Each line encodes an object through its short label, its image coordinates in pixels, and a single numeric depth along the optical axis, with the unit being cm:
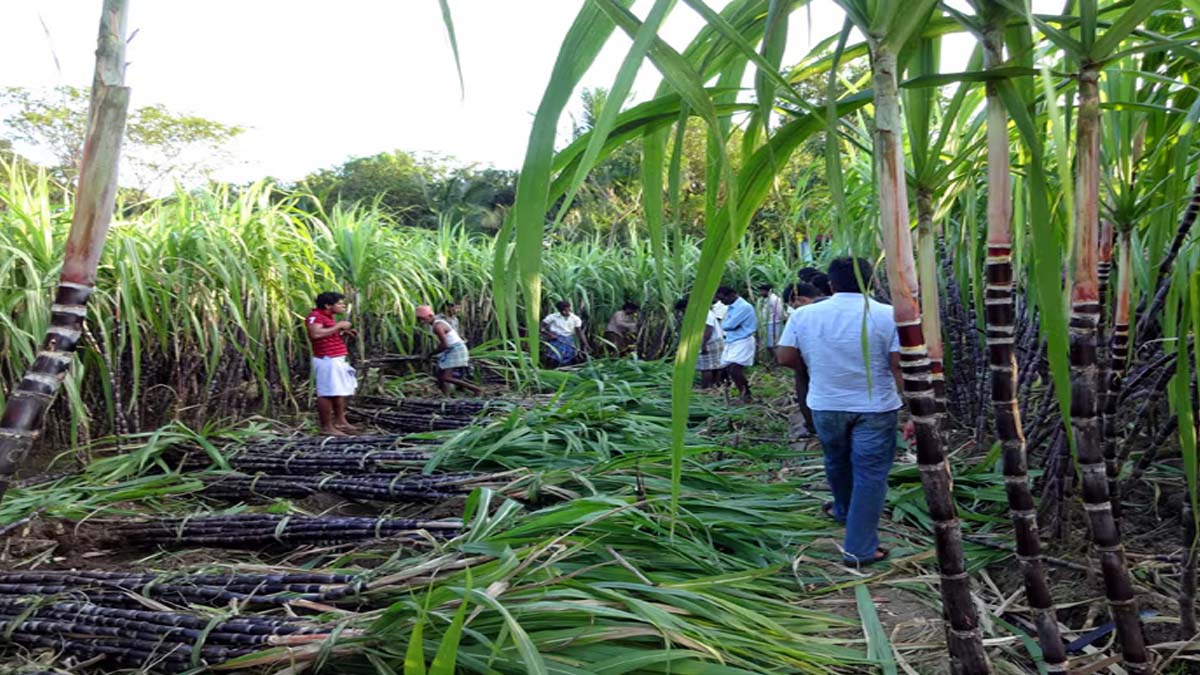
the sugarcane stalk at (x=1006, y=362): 112
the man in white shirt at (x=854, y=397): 277
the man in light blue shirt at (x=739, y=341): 653
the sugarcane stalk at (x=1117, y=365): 164
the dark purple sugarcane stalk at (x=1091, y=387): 115
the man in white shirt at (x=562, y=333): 879
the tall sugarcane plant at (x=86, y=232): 87
